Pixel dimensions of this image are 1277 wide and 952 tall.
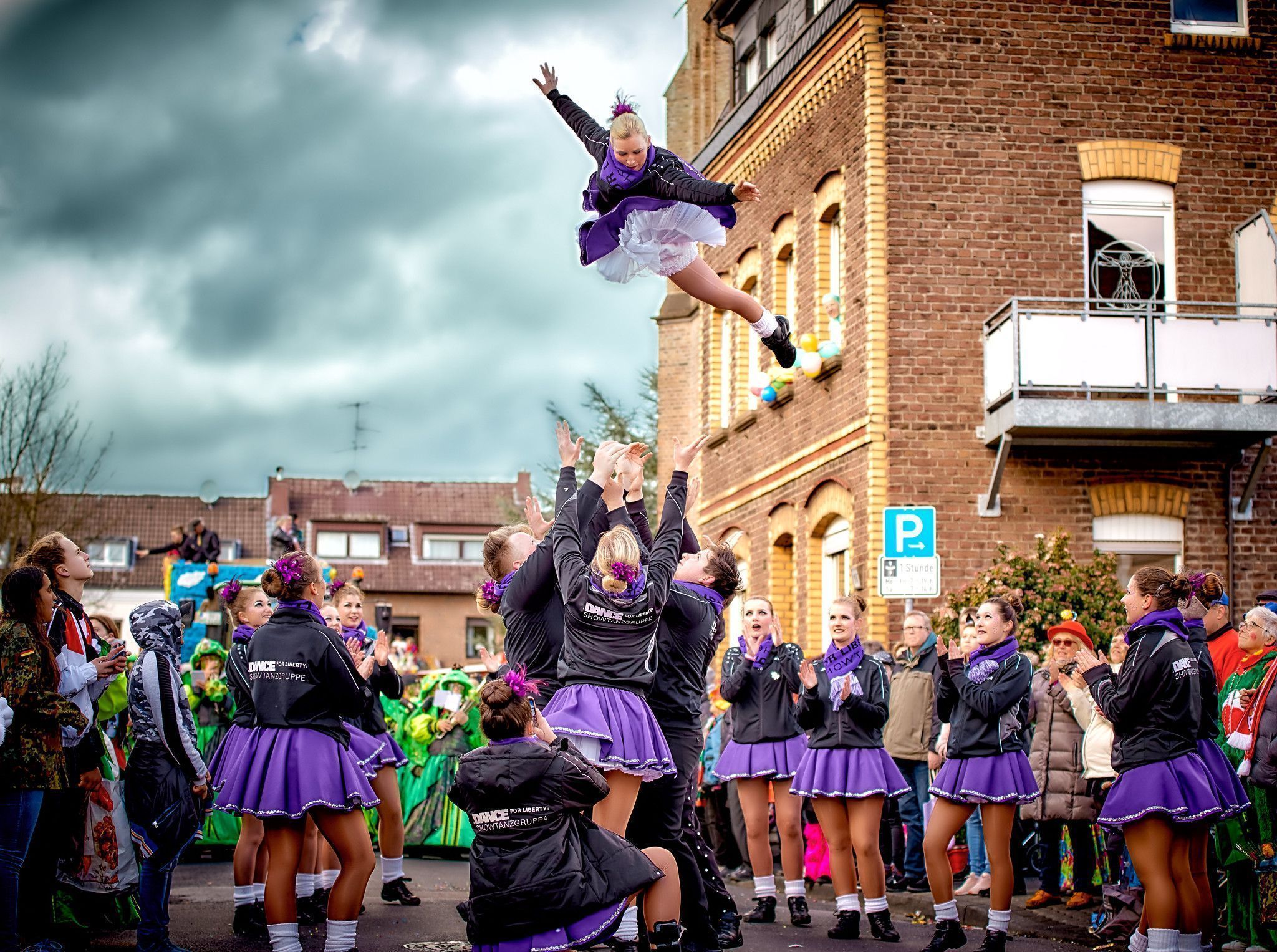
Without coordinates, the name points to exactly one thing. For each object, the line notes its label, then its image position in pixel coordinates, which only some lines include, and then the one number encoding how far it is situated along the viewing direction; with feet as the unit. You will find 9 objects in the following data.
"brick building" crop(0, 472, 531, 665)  207.00
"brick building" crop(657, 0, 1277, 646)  58.13
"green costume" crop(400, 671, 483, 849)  54.90
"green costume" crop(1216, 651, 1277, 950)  30.86
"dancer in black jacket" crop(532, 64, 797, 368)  26.63
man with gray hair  44.65
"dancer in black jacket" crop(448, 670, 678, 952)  22.08
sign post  47.65
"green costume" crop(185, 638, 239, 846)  52.54
